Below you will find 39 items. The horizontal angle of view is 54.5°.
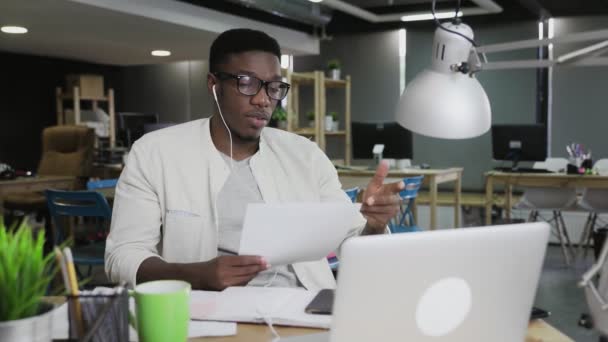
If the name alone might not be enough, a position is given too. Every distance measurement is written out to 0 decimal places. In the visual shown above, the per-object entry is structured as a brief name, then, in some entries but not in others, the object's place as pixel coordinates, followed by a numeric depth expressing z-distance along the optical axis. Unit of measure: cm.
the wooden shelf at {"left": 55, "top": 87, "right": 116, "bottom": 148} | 856
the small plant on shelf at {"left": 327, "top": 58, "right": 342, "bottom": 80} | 671
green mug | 90
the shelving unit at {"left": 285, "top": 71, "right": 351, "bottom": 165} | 600
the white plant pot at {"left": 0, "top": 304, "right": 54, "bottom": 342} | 71
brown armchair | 584
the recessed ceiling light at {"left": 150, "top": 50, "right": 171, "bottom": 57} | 809
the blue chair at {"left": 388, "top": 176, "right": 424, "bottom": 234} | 411
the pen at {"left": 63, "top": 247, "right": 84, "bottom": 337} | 80
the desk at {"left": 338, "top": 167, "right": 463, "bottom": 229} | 527
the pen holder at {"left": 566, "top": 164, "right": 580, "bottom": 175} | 540
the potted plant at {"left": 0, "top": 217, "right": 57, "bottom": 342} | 72
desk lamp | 133
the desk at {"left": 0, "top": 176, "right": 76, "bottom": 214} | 479
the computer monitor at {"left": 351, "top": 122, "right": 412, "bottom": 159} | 578
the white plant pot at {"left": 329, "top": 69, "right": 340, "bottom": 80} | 673
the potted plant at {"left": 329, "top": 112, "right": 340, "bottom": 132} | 665
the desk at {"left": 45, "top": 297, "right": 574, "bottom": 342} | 108
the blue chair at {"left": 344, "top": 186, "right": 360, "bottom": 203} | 335
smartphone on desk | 118
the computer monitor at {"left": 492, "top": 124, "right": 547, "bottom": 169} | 557
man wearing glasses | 161
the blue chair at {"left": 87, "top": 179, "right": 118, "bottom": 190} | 396
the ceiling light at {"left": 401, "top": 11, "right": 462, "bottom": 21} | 738
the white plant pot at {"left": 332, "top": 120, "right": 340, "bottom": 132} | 668
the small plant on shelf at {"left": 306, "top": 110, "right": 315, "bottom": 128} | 648
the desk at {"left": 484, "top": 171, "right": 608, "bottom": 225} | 529
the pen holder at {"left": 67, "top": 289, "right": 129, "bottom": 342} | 80
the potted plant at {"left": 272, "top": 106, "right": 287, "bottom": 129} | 591
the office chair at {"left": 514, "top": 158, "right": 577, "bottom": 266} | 564
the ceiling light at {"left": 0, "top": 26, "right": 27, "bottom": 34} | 615
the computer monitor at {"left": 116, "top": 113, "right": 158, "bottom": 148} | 882
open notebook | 115
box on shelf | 877
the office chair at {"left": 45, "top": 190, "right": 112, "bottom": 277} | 319
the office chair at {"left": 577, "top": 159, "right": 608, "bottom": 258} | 551
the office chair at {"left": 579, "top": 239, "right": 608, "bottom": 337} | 184
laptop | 78
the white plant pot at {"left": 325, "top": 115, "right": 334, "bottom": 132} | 653
